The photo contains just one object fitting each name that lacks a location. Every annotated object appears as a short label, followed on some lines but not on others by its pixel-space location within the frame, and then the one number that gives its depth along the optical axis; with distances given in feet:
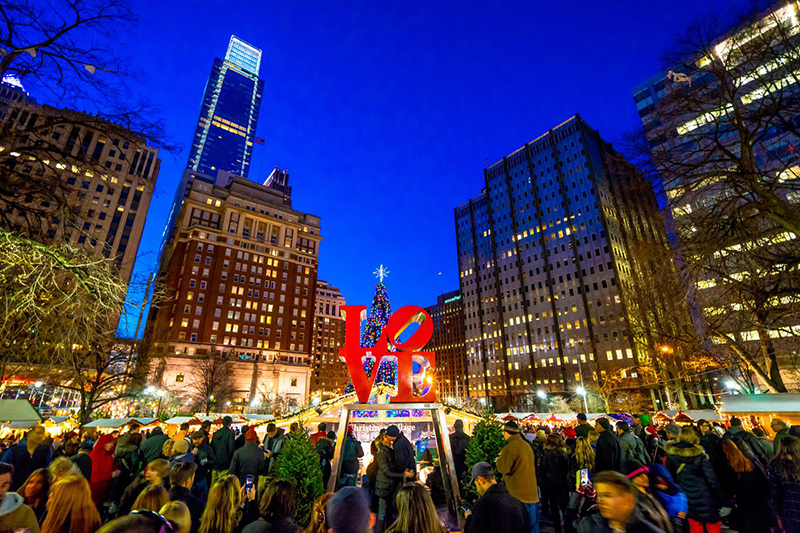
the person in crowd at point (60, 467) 15.20
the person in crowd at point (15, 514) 10.04
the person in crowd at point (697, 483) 17.31
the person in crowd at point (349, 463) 30.89
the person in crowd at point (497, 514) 11.70
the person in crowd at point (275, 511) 10.64
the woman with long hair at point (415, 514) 8.82
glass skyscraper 593.83
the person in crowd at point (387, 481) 25.66
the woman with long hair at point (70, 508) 10.75
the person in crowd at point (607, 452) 24.35
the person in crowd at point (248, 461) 25.07
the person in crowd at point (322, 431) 35.88
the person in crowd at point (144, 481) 15.34
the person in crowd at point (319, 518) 12.01
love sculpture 43.32
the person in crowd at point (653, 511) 10.28
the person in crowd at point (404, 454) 26.07
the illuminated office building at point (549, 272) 235.61
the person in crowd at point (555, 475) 25.88
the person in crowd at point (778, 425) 27.13
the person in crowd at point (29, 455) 22.88
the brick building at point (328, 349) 438.40
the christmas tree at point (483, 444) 29.09
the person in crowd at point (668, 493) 14.55
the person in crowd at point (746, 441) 24.59
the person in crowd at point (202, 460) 24.94
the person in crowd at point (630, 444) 25.95
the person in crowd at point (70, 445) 25.96
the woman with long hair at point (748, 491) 18.69
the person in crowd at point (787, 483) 16.99
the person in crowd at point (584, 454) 25.58
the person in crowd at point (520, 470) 19.86
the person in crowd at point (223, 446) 29.99
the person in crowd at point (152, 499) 11.46
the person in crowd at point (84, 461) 20.40
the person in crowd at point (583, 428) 32.25
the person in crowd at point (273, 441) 31.78
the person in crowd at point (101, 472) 21.63
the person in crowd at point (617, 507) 9.82
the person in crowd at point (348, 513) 8.36
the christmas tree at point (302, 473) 24.40
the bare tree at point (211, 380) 193.98
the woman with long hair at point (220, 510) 12.00
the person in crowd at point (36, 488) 14.37
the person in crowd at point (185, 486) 13.62
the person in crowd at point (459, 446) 34.65
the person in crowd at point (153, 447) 26.05
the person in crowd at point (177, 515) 9.57
